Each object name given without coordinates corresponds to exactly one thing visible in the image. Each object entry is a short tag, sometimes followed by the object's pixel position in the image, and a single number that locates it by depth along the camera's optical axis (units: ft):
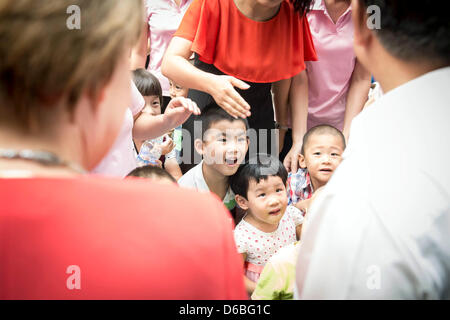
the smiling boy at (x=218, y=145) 6.89
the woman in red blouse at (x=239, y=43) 5.83
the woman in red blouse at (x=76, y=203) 1.74
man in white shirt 2.18
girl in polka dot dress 6.54
